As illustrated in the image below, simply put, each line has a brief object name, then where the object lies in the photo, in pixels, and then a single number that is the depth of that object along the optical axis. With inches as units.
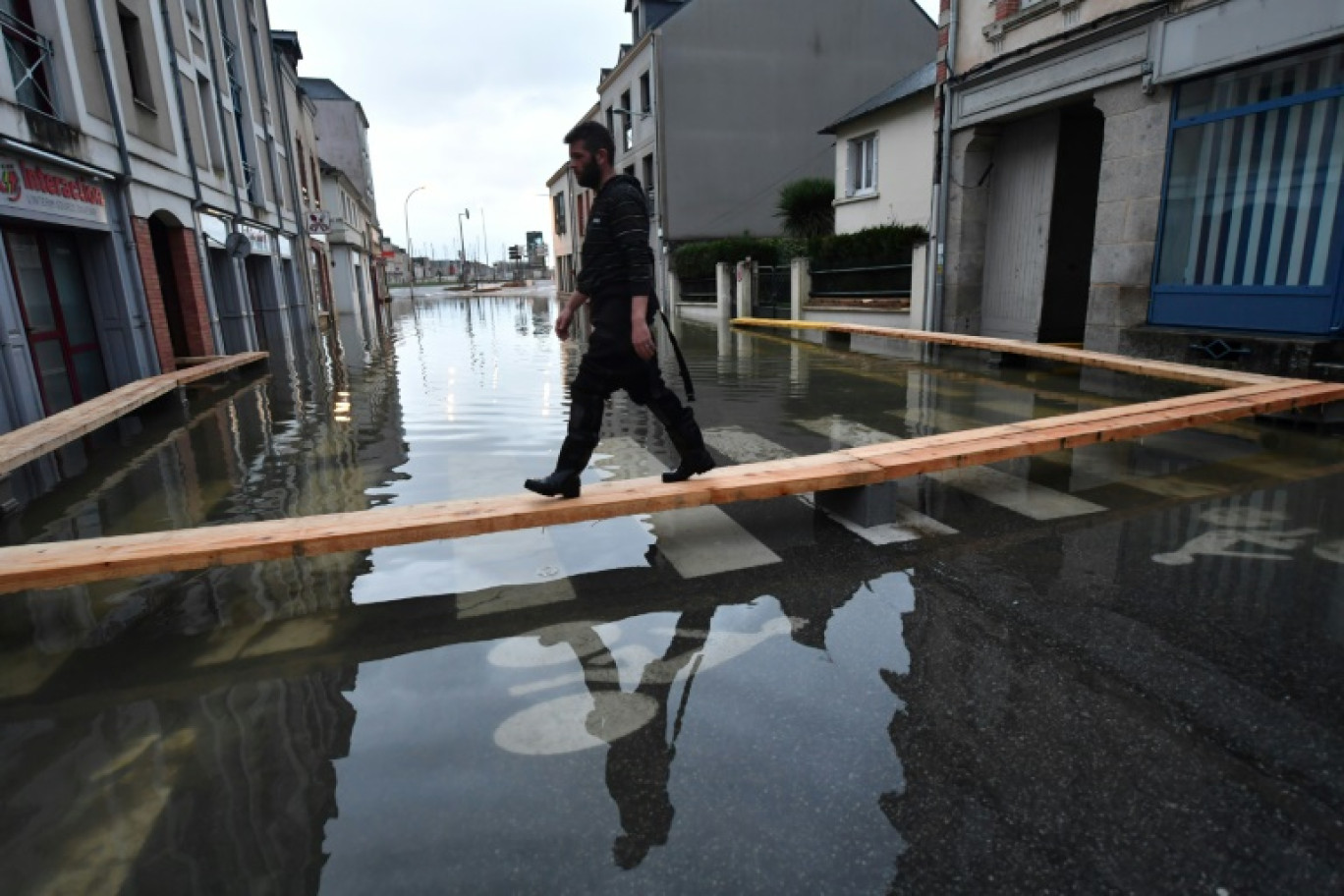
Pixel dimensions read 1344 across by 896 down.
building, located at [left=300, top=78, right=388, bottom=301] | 1676.9
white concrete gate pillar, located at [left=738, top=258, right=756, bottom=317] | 854.5
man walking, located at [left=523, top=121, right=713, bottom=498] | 143.9
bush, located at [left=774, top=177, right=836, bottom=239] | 833.5
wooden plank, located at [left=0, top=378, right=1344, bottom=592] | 121.6
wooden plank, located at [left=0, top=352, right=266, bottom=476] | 200.2
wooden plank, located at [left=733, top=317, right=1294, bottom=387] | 263.3
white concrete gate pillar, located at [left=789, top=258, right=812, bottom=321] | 711.7
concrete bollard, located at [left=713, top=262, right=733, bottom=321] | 909.8
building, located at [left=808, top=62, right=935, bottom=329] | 650.8
